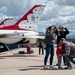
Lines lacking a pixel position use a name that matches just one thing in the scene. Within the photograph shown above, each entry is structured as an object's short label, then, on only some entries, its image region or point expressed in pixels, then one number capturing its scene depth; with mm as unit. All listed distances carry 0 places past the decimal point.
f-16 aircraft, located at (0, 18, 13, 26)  25877
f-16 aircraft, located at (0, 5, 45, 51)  14858
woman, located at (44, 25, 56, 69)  7712
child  7448
